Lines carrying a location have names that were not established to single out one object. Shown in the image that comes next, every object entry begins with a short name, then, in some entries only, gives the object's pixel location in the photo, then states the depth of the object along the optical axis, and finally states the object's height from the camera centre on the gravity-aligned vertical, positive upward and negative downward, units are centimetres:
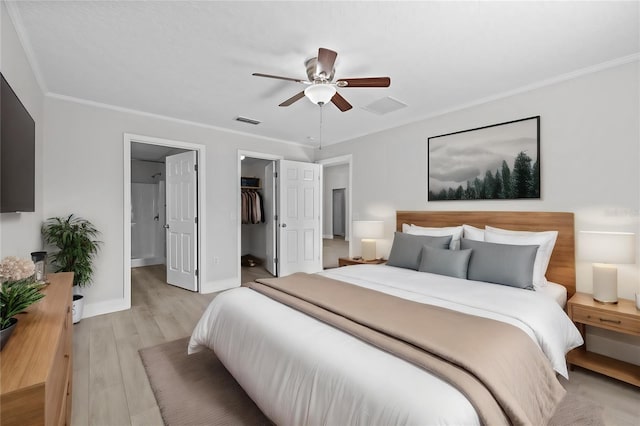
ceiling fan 211 +98
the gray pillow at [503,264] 240 -46
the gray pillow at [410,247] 306 -40
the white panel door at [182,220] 441 -14
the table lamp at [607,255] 219 -34
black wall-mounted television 158 +35
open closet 617 -10
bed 111 -68
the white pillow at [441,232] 308 -24
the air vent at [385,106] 333 +123
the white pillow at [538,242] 251 -28
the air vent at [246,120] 400 +126
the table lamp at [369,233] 407 -31
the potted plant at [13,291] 113 -33
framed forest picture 294 +53
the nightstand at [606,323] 209 -83
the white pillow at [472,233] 299 -23
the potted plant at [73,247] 308 -38
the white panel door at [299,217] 519 -12
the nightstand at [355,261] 407 -71
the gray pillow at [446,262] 272 -48
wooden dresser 84 -50
